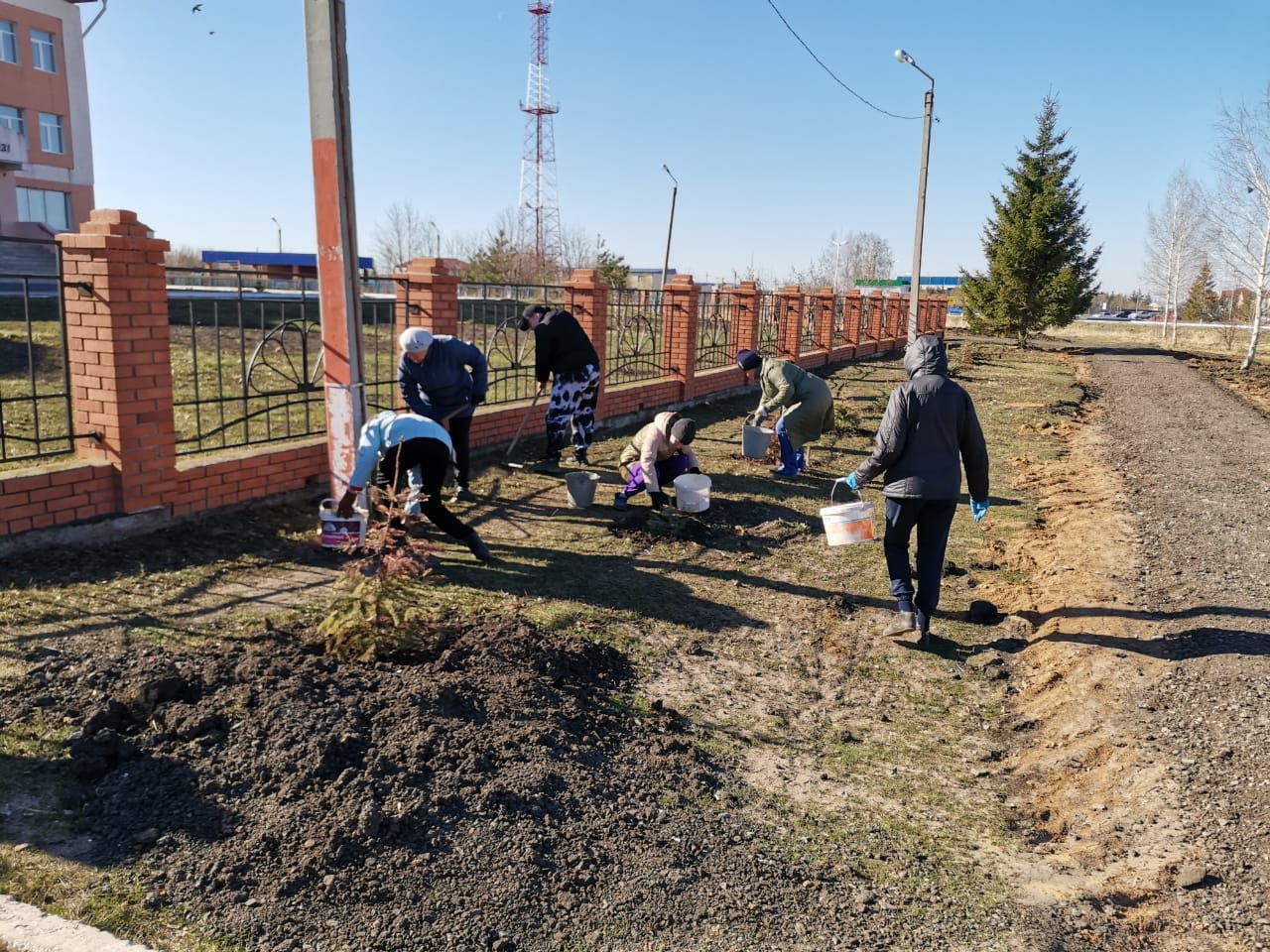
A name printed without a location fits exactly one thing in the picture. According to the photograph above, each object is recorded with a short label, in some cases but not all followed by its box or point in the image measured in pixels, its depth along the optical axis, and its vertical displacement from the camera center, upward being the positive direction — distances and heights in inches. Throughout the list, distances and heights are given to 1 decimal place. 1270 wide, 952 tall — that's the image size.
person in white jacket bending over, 198.7 -29.7
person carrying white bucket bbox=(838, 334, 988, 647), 191.0 -26.3
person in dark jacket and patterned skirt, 332.8 -15.9
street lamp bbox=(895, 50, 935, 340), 693.3 +105.1
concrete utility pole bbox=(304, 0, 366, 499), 213.3 +21.6
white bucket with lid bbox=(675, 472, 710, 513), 277.9 -47.3
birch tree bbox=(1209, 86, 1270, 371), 1018.7 +87.5
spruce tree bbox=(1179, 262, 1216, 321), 2228.3 +104.2
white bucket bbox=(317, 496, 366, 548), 206.7 -45.5
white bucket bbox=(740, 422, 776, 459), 358.6 -41.7
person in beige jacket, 267.7 -37.8
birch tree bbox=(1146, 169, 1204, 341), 1733.5 +166.5
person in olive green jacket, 336.8 -23.3
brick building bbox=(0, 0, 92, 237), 1185.4 +264.2
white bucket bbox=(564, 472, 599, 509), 281.6 -47.7
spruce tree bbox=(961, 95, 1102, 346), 1246.3 +118.5
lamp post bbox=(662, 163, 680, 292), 1322.6 +147.6
